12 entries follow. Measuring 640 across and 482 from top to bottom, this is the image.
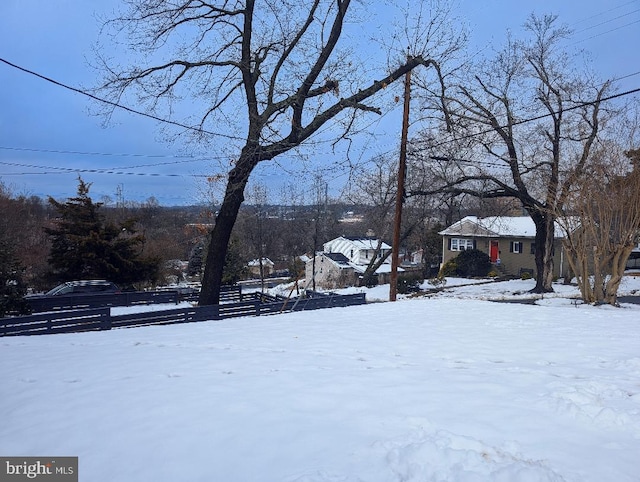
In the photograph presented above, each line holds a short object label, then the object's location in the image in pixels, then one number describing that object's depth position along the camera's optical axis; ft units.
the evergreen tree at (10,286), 52.49
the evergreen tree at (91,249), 87.81
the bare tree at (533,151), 83.46
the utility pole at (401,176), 56.13
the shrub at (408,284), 104.01
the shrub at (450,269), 134.00
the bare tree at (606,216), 52.31
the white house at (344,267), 151.24
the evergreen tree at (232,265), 111.24
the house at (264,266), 178.91
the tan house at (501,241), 130.72
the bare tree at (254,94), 50.16
